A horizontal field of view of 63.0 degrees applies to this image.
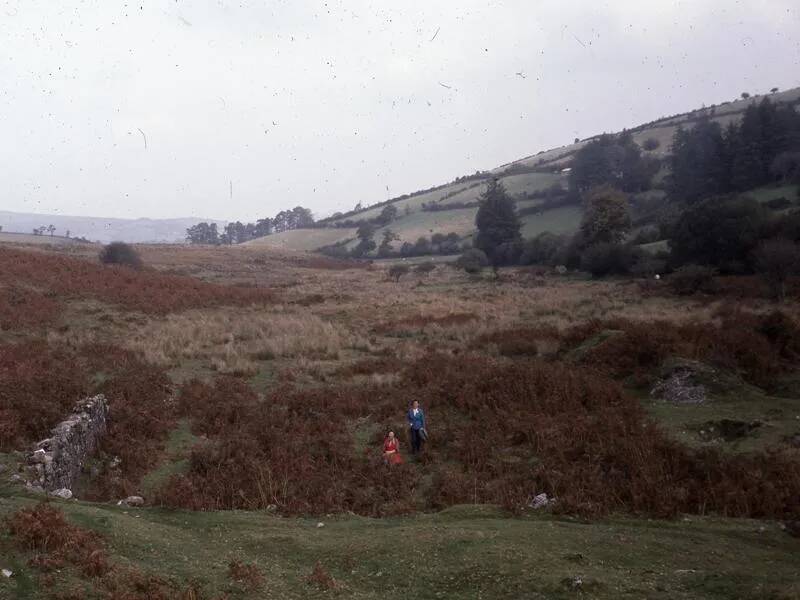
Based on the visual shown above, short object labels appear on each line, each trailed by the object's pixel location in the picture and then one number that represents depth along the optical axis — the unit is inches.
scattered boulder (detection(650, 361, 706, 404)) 670.5
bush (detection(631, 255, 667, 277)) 1801.2
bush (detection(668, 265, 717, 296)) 1393.9
